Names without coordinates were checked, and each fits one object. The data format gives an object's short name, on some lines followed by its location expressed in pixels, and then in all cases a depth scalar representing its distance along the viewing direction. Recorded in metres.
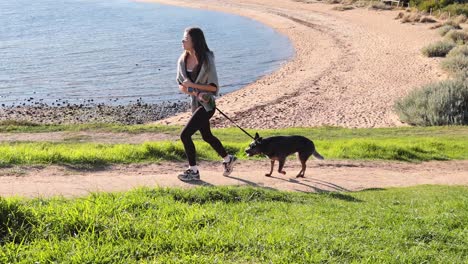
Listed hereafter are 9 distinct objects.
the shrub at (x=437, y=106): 18.08
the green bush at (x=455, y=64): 25.82
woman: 7.63
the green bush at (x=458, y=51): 28.46
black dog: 8.66
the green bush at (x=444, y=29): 37.63
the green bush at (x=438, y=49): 31.15
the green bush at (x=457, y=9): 44.89
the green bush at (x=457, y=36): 34.25
